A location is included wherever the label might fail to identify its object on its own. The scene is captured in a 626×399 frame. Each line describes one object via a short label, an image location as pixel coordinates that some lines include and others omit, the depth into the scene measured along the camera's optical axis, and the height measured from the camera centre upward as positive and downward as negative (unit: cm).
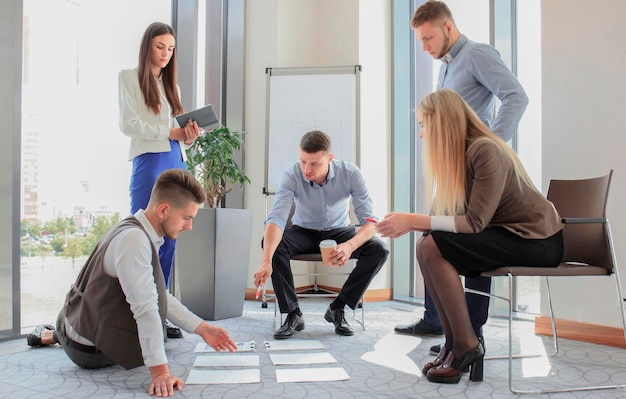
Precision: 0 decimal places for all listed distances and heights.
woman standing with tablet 256 +41
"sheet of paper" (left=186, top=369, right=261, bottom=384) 186 -62
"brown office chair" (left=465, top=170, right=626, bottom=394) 179 -12
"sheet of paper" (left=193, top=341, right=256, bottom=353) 231 -63
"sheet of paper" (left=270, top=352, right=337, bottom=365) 213 -63
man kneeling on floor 173 -27
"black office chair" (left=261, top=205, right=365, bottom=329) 277 -61
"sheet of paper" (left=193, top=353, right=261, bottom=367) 208 -63
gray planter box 309 -35
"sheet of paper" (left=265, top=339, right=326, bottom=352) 238 -64
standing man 220 +60
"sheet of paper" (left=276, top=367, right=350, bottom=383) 190 -63
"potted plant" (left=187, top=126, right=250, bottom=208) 325 +28
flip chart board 373 +69
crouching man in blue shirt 267 -11
